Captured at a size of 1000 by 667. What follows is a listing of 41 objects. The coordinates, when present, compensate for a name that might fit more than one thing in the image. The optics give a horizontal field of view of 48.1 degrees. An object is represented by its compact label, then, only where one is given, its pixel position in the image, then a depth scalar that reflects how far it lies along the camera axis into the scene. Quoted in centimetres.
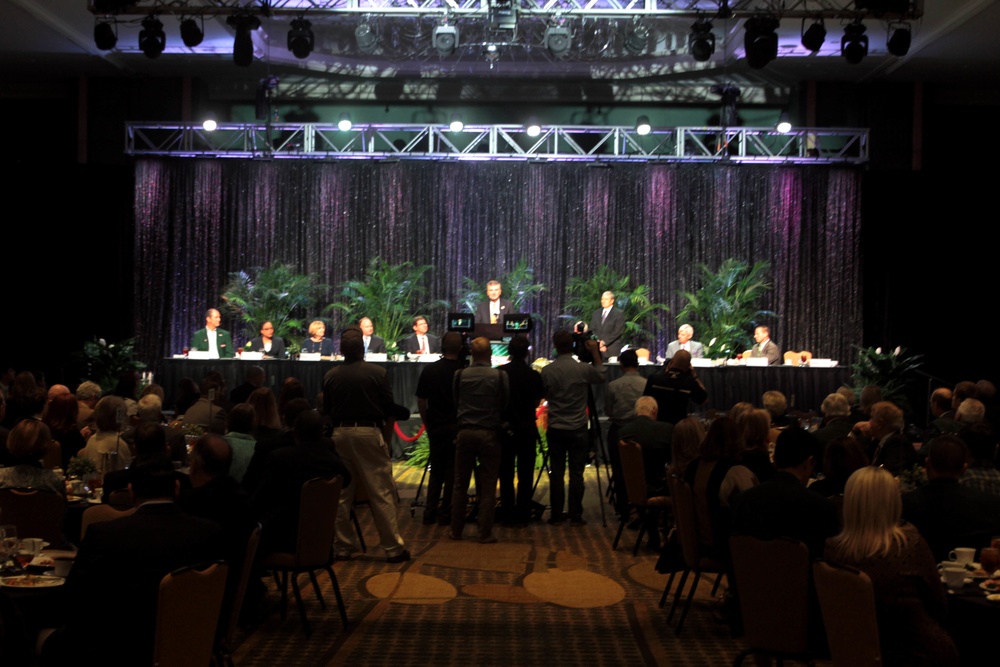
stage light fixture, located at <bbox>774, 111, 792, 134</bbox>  1484
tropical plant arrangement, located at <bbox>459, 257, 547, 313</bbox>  1563
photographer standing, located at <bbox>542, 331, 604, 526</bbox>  883
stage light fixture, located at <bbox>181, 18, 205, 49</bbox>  1115
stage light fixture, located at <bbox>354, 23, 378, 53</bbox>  1464
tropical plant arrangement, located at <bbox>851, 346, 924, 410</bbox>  1421
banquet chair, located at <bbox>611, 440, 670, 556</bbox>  748
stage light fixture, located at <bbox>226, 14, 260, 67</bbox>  1114
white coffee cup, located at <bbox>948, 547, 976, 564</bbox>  444
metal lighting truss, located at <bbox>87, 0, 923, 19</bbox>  1091
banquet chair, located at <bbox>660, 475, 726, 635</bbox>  566
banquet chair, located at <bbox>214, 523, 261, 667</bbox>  423
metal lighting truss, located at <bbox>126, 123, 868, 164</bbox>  1524
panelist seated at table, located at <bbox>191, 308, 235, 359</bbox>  1395
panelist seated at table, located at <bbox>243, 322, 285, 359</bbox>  1362
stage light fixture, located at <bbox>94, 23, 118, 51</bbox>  1132
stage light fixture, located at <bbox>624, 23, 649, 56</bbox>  1438
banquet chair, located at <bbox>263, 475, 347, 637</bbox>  557
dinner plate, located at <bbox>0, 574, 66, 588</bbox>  405
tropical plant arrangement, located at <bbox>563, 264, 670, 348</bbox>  1537
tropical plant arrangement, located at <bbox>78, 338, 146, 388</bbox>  1434
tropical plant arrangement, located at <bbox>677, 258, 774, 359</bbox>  1487
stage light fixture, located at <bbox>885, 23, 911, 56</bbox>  1095
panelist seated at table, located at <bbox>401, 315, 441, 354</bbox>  1360
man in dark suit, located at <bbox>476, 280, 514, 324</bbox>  1381
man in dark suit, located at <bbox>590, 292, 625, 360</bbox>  1405
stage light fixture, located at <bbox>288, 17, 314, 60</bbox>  1188
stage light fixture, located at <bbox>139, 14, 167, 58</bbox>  1098
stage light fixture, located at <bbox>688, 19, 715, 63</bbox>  1169
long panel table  1267
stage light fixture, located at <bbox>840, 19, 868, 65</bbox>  1097
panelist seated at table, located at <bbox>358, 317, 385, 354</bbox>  1362
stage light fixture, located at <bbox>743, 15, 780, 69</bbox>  1073
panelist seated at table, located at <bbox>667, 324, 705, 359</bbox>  1363
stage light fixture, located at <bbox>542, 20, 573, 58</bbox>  1340
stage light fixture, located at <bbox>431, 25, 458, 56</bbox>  1323
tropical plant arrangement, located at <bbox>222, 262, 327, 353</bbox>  1524
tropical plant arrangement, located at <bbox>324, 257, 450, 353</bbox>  1523
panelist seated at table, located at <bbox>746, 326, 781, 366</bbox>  1353
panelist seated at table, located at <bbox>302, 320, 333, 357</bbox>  1370
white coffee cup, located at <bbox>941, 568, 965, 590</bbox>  422
